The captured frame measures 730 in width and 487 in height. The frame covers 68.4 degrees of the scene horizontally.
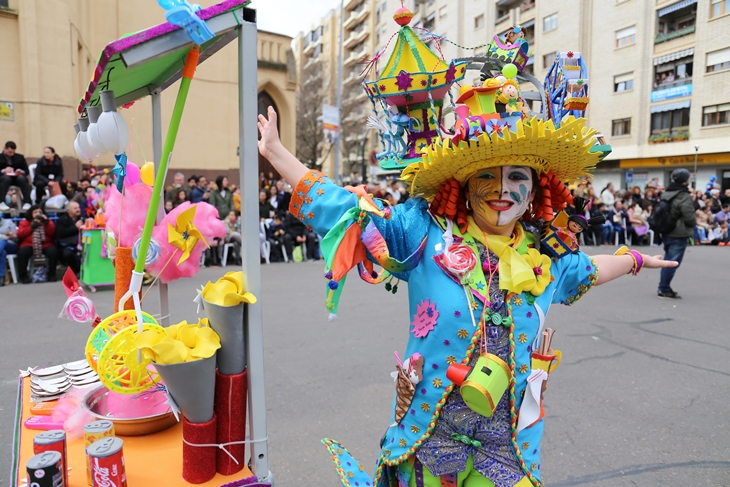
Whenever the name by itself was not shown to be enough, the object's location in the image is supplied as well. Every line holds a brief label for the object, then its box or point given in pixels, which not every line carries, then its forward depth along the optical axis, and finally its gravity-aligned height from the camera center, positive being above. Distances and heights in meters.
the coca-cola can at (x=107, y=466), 1.55 -0.75
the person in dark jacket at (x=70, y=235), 8.38 -0.43
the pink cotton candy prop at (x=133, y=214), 2.12 -0.02
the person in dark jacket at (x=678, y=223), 7.16 -0.17
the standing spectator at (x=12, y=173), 9.43 +0.62
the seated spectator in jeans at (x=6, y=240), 8.02 -0.50
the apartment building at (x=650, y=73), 24.20 +6.70
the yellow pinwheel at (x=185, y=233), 1.92 -0.09
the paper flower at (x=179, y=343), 1.50 -0.39
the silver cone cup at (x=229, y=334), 1.63 -0.39
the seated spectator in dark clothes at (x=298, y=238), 11.12 -0.62
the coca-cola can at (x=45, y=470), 1.49 -0.73
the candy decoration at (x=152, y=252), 1.95 -0.16
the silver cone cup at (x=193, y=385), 1.52 -0.52
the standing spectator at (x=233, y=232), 10.36 -0.46
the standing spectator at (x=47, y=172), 9.84 +0.67
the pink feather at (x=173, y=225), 2.00 -0.08
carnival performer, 1.69 -0.24
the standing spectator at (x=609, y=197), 15.02 +0.37
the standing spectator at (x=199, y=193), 10.78 +0.31
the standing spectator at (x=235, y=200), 11.23 +0.18
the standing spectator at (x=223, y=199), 10.93 +0.19
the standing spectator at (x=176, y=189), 9.92 +0.37
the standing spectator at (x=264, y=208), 11.23 +0.01
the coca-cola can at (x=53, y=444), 1.61 -0.71
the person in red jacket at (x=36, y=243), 8.24 -0.55
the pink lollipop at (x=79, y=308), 2.20 -0.41
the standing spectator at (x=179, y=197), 9.41 +0.20
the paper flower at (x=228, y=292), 1.61 -0.26
